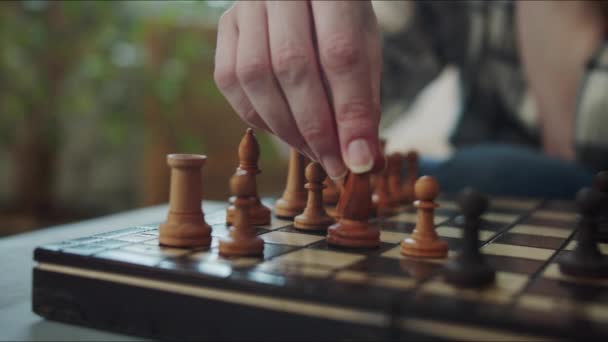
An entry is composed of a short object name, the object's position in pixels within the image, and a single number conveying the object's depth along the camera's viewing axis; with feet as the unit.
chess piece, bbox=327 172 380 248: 1.99
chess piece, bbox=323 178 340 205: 2.50
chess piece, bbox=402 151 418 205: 2.63
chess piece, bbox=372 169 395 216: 2.47
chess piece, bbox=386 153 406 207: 2.55
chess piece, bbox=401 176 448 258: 1.94
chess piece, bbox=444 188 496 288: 1.75
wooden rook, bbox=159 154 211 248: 1.95
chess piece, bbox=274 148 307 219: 2.31
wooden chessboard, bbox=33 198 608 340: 1.64
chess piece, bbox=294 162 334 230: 2.16
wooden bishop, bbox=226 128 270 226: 2.21
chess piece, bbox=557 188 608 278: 1.83
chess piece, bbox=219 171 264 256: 1.89
